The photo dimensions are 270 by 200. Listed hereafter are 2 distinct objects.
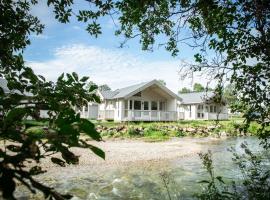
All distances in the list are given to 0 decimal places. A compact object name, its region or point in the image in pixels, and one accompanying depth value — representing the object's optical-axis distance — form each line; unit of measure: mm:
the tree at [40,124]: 1087
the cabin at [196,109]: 47000
